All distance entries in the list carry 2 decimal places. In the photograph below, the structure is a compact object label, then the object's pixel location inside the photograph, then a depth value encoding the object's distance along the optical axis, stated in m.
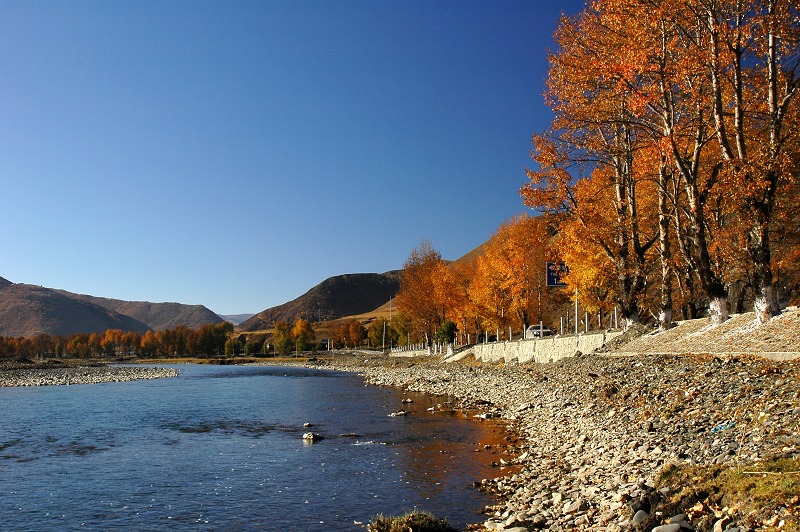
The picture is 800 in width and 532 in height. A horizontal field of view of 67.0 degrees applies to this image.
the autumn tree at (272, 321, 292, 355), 181.50
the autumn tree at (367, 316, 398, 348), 149.15
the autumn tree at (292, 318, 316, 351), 189.07
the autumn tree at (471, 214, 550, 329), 61.94
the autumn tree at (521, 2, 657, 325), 23.08
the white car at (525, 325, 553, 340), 58.28
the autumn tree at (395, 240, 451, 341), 81.25
